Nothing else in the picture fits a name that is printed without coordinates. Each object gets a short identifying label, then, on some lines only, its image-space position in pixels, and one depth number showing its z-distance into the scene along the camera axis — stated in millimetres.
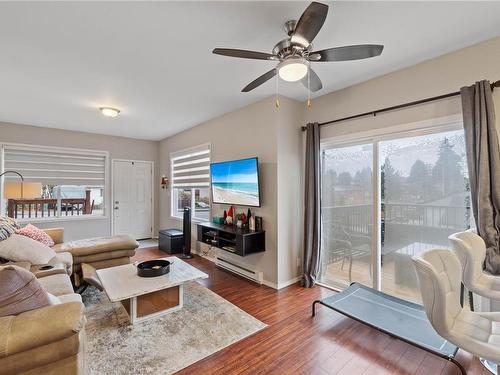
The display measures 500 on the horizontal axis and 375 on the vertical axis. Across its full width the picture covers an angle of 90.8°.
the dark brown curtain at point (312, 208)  3295
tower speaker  4719
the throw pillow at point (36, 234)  3043
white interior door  5891
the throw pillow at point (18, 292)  1346
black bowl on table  2547
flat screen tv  3451
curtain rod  2256
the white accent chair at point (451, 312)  1331
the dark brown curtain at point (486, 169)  1990
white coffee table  2262
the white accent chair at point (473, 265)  1751
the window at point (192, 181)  4840
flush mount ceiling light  3740
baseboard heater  3453
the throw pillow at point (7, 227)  2646
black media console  3260
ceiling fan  1585
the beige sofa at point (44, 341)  1217
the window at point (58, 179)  4785
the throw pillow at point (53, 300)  1596
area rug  1869
